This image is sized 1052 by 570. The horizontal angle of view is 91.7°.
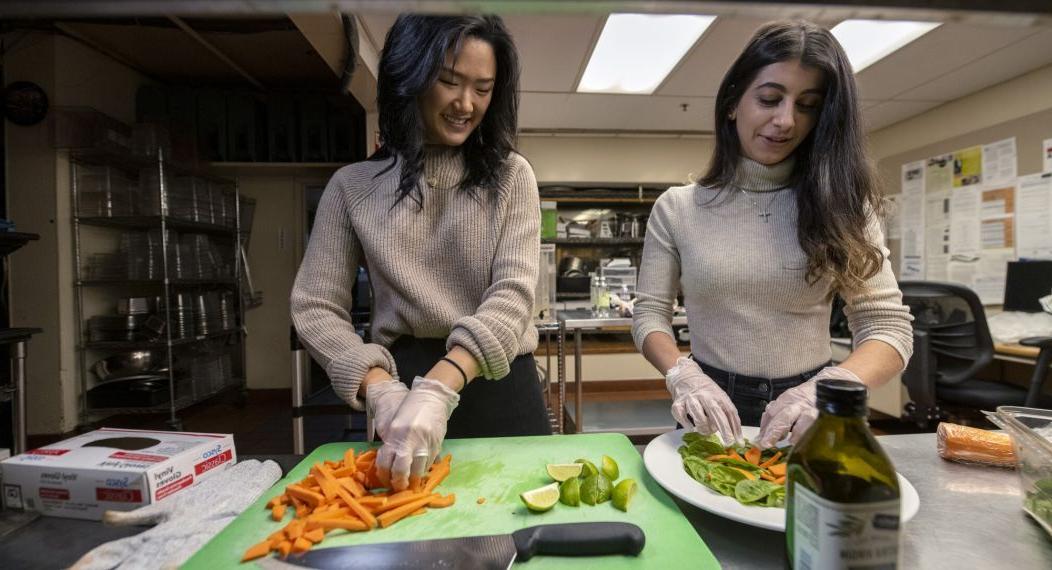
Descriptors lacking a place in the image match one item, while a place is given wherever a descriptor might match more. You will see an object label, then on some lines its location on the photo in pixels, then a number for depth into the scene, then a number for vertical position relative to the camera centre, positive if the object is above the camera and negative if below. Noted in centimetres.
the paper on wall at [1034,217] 337 +35
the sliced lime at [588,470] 78 -30
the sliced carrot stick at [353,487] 75 -31
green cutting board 63 -34
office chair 267 -45
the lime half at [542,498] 72 -32
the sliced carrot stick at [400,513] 69 -33
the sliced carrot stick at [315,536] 63 -32
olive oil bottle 38 -17
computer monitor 332 -10
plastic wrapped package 87 -31
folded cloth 63 -34
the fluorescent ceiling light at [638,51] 281 +139
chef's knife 57 -32
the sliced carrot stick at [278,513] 71 -33
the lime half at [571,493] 73 -31
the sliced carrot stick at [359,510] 68 -32
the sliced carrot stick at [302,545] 61 -32
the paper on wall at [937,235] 409 +29
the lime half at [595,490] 74 -32
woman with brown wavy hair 106 +6
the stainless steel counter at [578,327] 305 -31
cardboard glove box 79 -31
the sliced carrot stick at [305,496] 71 -31
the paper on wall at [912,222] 433 +42
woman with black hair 96 +7
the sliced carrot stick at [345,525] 66 -32
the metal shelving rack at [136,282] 349 +3
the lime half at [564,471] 80 -31
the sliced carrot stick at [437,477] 78 -32
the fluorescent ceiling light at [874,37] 285 +137
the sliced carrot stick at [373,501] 71 -32
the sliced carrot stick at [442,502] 75 -33
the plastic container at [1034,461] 64 -25
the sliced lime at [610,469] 79 -31
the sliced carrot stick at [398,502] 71 -32
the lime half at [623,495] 73 -32
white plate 65 -31
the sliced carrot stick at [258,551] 62 -33
